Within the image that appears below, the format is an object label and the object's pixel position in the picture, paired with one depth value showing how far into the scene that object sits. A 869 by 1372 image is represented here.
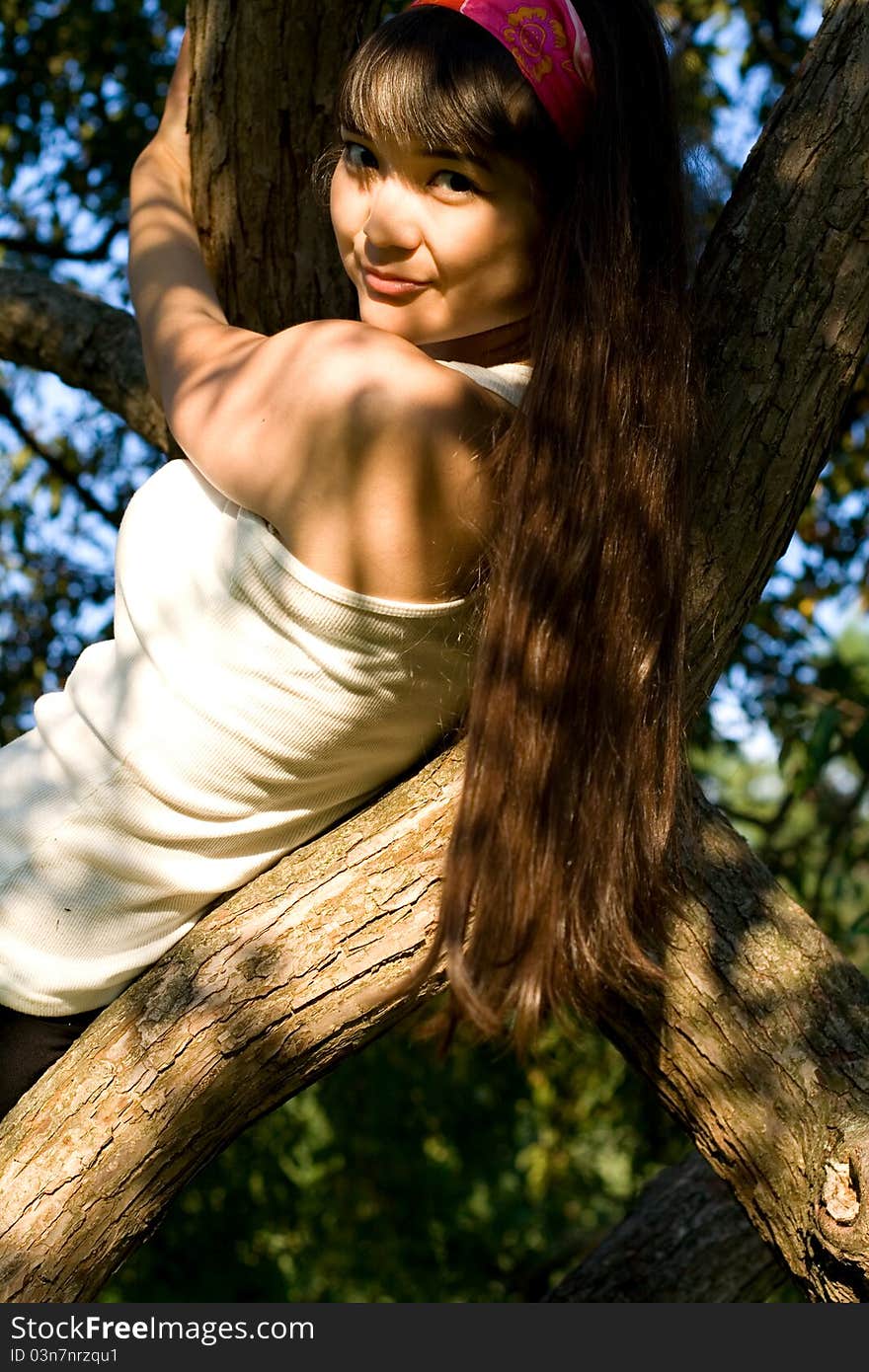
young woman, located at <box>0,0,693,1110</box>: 1.41
